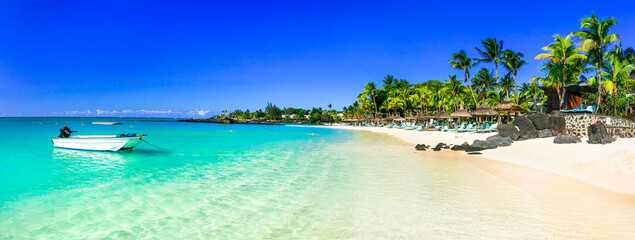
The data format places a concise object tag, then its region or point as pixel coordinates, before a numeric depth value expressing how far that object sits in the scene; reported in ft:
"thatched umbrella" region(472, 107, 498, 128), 88.22
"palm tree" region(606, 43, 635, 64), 83.71
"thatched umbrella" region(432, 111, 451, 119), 112.58
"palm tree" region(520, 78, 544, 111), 138.31
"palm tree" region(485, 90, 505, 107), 123.89
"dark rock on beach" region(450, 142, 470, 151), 50.18
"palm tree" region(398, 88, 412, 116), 193.55
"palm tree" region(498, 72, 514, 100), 106.93
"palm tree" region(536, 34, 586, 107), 71.77
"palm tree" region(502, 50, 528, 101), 96.58
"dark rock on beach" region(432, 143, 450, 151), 51.19
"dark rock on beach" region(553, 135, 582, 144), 44.36
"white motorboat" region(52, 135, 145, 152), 48.78
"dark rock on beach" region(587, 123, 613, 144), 41.53
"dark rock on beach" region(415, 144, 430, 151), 52.32
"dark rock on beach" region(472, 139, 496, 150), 48.39
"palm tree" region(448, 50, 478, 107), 110.15
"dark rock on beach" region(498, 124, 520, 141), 55.08
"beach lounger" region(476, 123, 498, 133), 82.23
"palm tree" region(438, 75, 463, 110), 139.72
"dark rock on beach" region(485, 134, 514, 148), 49.57
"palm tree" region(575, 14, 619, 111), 63.07
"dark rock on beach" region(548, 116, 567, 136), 55.42
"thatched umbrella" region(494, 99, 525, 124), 77.51
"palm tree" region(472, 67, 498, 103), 121.38
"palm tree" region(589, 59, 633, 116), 68.76
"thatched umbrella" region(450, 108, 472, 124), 100.90
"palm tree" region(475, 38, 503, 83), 100.22
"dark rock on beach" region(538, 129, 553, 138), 54.54
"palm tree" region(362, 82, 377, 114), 222.93
